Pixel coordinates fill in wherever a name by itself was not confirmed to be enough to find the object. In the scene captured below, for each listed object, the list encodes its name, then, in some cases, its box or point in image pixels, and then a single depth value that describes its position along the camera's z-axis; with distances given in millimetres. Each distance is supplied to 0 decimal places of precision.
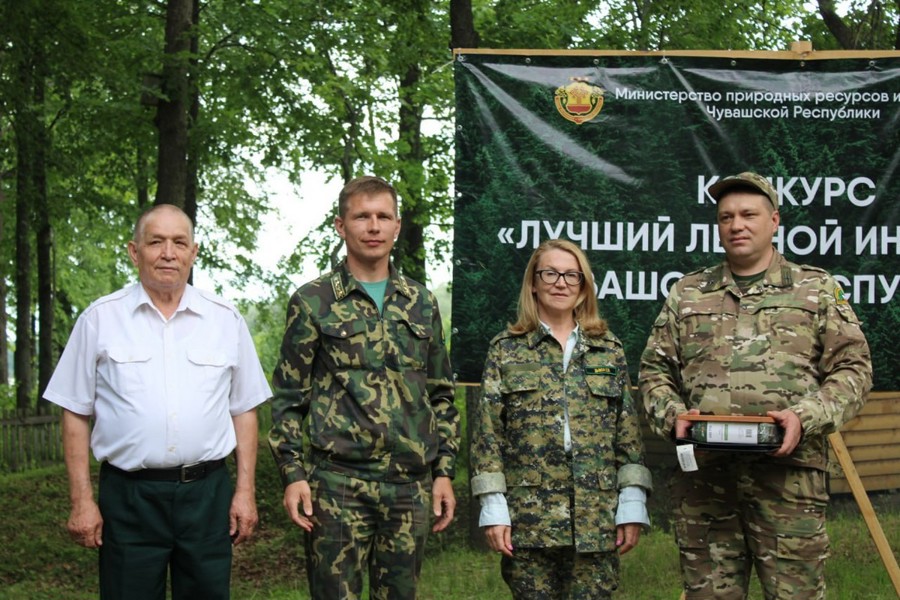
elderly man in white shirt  3672
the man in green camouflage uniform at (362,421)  3686
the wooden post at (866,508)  4879
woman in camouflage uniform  3779
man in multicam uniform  3672
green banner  5320
